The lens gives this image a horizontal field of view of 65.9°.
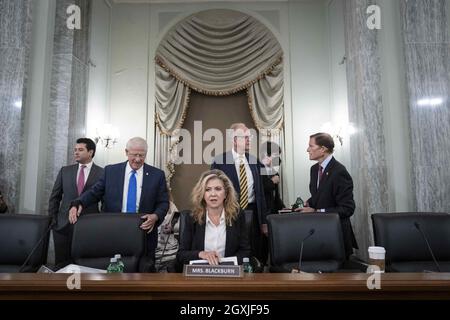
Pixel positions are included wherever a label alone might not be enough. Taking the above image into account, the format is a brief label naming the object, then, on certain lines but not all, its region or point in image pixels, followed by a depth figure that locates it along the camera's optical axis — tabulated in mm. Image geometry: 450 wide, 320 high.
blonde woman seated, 2082
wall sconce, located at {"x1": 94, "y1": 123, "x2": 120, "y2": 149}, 5135
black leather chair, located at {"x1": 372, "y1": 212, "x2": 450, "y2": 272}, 2062
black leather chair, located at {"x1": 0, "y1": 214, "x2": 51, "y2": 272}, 1963
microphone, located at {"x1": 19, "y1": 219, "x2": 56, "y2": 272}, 1973
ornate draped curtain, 5492
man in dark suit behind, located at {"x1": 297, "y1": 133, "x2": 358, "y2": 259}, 2574
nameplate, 1254
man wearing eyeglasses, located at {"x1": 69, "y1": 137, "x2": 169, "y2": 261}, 2646
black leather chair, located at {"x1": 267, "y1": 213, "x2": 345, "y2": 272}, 2033
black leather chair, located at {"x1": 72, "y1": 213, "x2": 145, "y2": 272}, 1992
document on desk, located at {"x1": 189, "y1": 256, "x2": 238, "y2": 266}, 1627
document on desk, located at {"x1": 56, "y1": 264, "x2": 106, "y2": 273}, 1553
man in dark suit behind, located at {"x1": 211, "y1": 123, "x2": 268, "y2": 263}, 3002
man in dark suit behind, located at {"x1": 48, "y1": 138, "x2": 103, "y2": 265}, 3148
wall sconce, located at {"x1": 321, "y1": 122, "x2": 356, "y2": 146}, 4781
